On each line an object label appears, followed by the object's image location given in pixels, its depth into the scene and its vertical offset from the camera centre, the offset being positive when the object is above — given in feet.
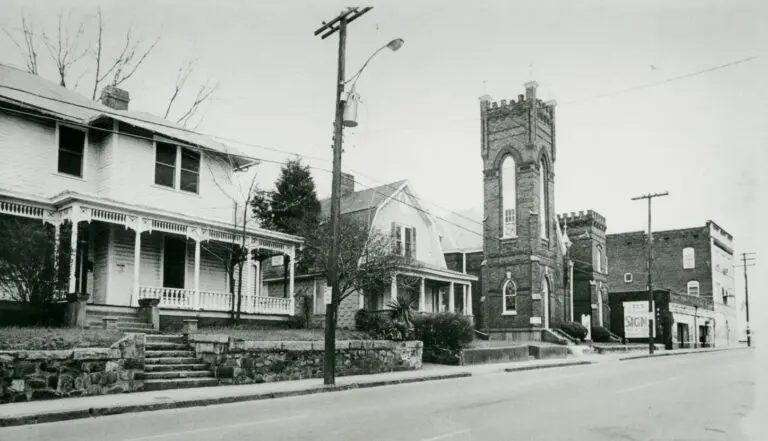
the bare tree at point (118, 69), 115.75 +40.21
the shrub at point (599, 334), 142.51 -7.97
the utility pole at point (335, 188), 53.67 +9.15
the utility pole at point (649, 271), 124.77 +5.16
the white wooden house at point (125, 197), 64.28 +10.38
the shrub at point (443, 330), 78.58 -4.12
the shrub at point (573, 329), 126.72 -6.25
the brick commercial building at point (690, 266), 199.52 +9.97
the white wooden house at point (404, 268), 101.45 +5.95
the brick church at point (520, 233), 125.08 +12.59
